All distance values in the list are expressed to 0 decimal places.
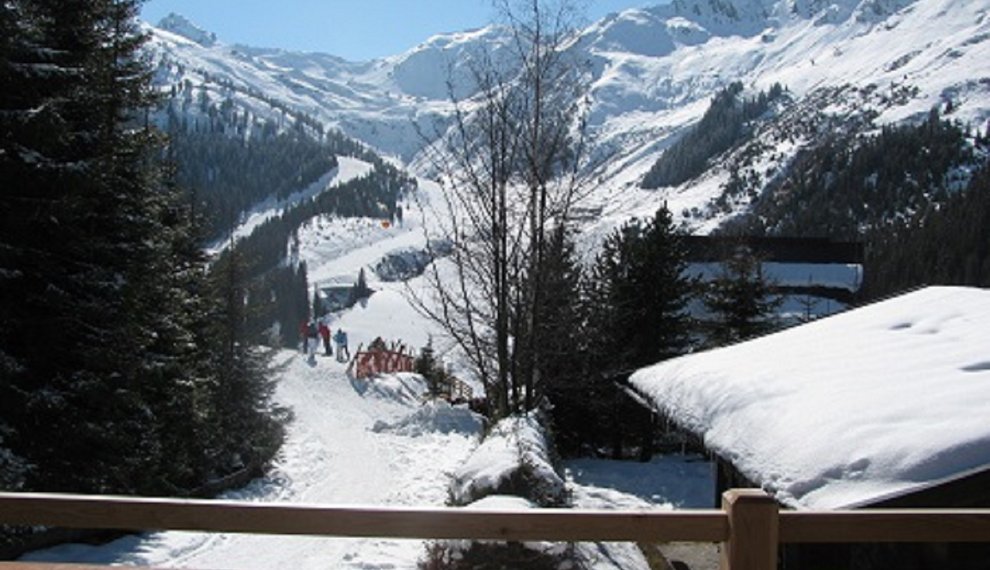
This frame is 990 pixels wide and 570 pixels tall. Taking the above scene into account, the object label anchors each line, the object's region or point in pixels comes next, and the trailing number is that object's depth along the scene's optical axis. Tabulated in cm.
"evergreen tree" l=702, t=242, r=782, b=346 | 2388
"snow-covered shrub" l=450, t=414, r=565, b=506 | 931
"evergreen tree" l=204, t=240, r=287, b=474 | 2112
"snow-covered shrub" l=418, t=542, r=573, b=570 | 742
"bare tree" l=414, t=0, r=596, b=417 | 1373
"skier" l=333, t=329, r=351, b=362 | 4134
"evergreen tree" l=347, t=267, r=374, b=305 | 13775
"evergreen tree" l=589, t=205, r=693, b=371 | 2331
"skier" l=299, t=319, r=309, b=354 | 4284
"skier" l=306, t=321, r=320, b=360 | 4203
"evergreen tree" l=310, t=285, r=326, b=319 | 12394
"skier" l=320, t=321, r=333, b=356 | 4322
